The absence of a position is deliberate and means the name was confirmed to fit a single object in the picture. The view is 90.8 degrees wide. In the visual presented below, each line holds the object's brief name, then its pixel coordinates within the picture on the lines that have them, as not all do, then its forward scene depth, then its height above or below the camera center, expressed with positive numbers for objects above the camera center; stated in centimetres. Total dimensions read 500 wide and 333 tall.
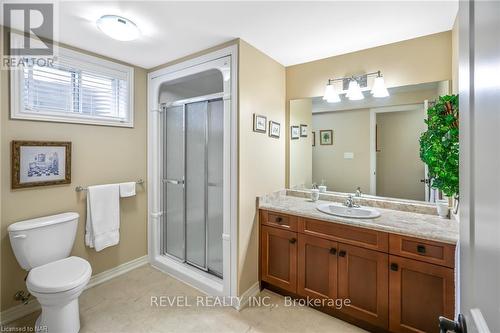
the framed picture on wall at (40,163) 194 +2
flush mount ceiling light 176 +102
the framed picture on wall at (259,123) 230 +41
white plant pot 191 -33
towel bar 232 -22
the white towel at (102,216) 235 -50
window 200 +68
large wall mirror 216 +23
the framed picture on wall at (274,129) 255 +39
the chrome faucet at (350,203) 226 -34
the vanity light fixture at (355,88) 219 +73
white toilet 166 -77
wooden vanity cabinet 159 -79
